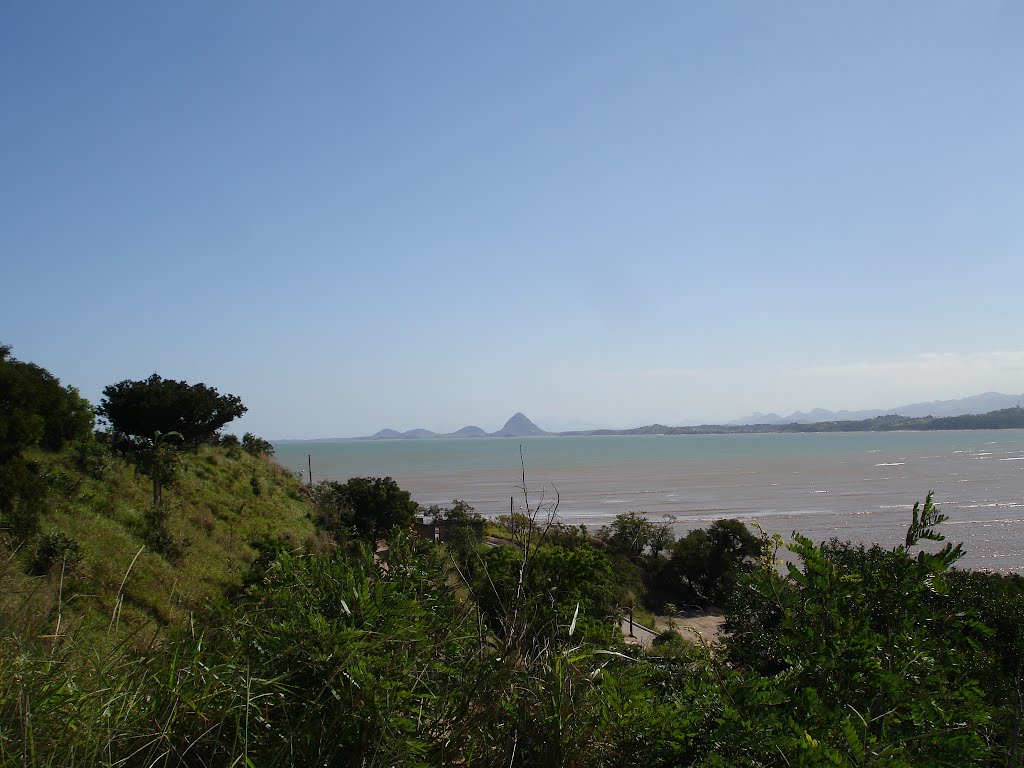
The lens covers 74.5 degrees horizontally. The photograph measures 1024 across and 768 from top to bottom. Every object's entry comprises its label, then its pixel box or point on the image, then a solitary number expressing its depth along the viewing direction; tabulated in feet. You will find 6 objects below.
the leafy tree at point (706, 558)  107.76
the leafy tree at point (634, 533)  108.27
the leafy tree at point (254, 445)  121.80
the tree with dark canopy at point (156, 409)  84.07
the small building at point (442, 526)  118.73
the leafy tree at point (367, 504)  101.60
